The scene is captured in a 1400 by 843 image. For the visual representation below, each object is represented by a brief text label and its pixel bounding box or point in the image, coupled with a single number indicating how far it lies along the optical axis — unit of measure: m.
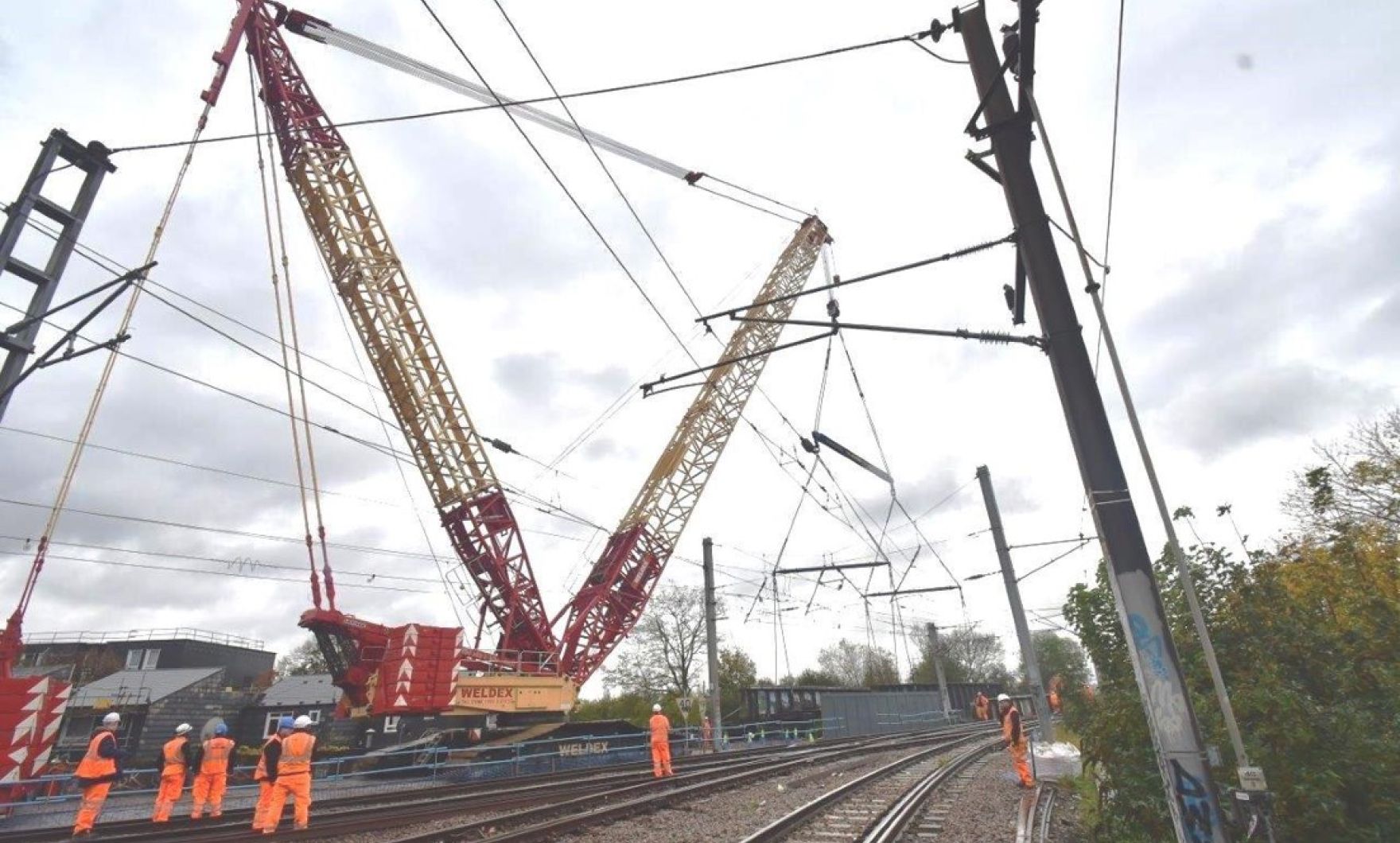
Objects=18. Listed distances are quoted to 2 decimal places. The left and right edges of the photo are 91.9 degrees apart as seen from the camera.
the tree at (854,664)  75.69
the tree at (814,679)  57.00
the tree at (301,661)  66.66
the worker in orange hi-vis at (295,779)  8.73
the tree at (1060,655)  59.75
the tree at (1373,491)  16.70
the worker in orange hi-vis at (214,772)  10.34
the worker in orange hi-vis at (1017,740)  11.53
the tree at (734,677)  39.34
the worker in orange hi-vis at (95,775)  8.77
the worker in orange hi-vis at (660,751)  13.68
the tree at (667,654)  47.62
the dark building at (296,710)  34.56
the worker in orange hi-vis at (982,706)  17.19
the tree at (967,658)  74.56
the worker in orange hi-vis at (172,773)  9.97
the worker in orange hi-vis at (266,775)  8.76
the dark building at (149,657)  45.03
